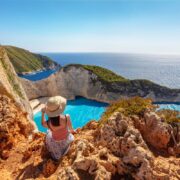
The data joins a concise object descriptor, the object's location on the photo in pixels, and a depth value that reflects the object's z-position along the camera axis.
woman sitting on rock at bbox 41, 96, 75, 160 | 3.14
